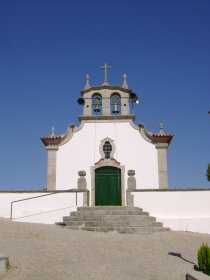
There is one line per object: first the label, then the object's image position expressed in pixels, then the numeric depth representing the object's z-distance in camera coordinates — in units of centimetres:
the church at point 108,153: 1830
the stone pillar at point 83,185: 1628
